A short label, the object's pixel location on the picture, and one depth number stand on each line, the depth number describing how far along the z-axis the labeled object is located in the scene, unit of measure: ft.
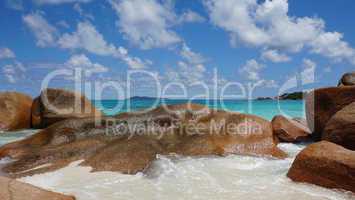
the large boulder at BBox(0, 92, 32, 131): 57.77
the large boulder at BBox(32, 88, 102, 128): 57.82
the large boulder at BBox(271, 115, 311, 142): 39.26
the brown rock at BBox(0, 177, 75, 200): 14.80
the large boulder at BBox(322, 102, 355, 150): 29.12
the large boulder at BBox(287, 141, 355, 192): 20.06
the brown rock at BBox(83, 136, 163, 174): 24.95
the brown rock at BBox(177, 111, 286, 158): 28.84
